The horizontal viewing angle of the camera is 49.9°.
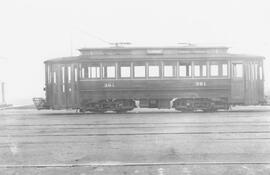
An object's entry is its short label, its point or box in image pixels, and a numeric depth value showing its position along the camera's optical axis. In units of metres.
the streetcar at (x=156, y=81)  13.61
